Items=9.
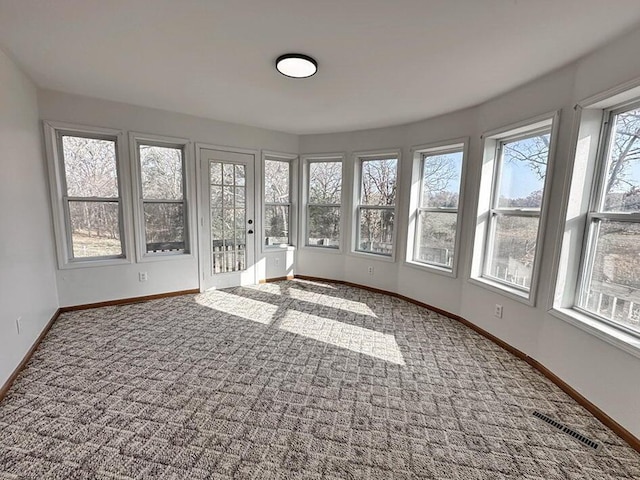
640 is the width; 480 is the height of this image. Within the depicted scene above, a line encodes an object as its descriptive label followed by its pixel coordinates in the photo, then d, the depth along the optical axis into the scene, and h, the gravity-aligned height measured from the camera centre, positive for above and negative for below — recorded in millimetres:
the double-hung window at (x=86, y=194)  3254 +106
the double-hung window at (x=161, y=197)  3709 +105
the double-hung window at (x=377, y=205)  4293 +90
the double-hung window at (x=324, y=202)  4754 +127
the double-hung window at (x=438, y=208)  3590 +63
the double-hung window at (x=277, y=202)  4773 +108
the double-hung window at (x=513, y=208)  2586 +68
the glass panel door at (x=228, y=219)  4191 -181
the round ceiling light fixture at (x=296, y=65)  2189 +1120
